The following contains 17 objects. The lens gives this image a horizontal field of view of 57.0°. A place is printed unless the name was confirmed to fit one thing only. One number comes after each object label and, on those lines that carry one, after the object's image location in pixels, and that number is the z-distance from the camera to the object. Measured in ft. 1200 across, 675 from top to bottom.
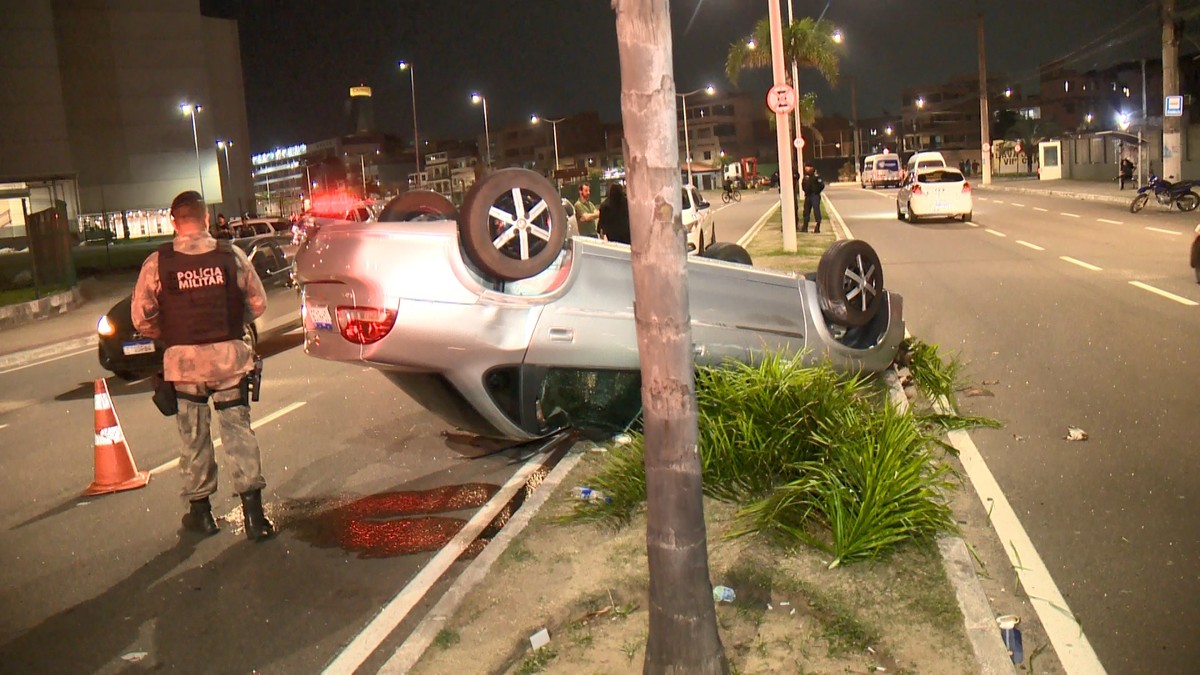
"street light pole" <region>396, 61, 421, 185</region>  152.45
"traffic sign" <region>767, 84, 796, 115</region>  70.69
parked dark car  38.99
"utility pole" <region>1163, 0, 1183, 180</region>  107.14
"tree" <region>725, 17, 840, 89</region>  154.61
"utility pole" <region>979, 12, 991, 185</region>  191.12
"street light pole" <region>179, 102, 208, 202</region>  240.73
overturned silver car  20.97
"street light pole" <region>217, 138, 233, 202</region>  288.00
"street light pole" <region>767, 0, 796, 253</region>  71.61
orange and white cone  24.86
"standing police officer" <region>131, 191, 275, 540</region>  20.40
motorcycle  95.04
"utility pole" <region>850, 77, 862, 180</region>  329.38
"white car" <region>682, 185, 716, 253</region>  63.16
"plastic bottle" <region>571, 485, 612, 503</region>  20.49
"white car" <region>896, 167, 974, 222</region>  96.37
